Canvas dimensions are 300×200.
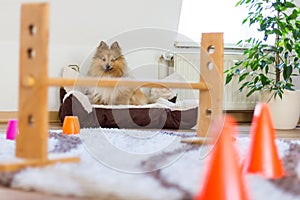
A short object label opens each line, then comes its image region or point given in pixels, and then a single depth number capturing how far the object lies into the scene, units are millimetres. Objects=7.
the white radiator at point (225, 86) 3850
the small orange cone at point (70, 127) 2303
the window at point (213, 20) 3947
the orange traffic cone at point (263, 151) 1250
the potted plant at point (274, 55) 3518
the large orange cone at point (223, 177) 884
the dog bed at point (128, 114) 3242
